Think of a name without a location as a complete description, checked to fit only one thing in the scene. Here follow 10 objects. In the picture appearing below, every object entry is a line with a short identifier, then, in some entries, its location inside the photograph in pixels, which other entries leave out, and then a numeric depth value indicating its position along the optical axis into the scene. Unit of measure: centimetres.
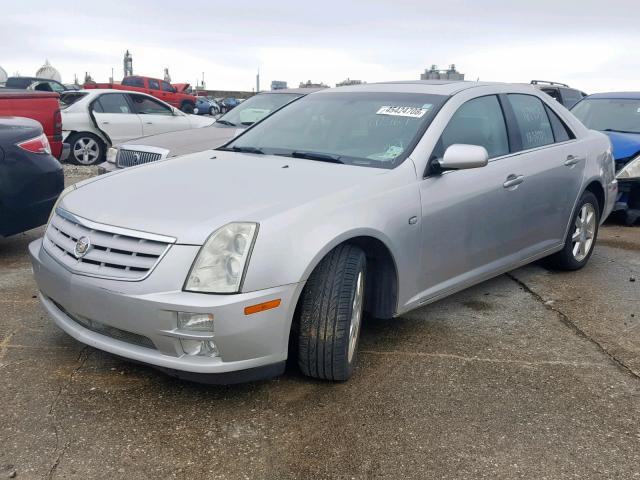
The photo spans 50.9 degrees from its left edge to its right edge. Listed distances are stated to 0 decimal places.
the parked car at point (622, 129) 742
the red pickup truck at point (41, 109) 733
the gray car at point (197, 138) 689
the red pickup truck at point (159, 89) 2578
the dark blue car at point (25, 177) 515
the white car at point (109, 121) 1149
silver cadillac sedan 284
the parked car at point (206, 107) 3147
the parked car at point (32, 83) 2186
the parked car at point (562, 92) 1400
